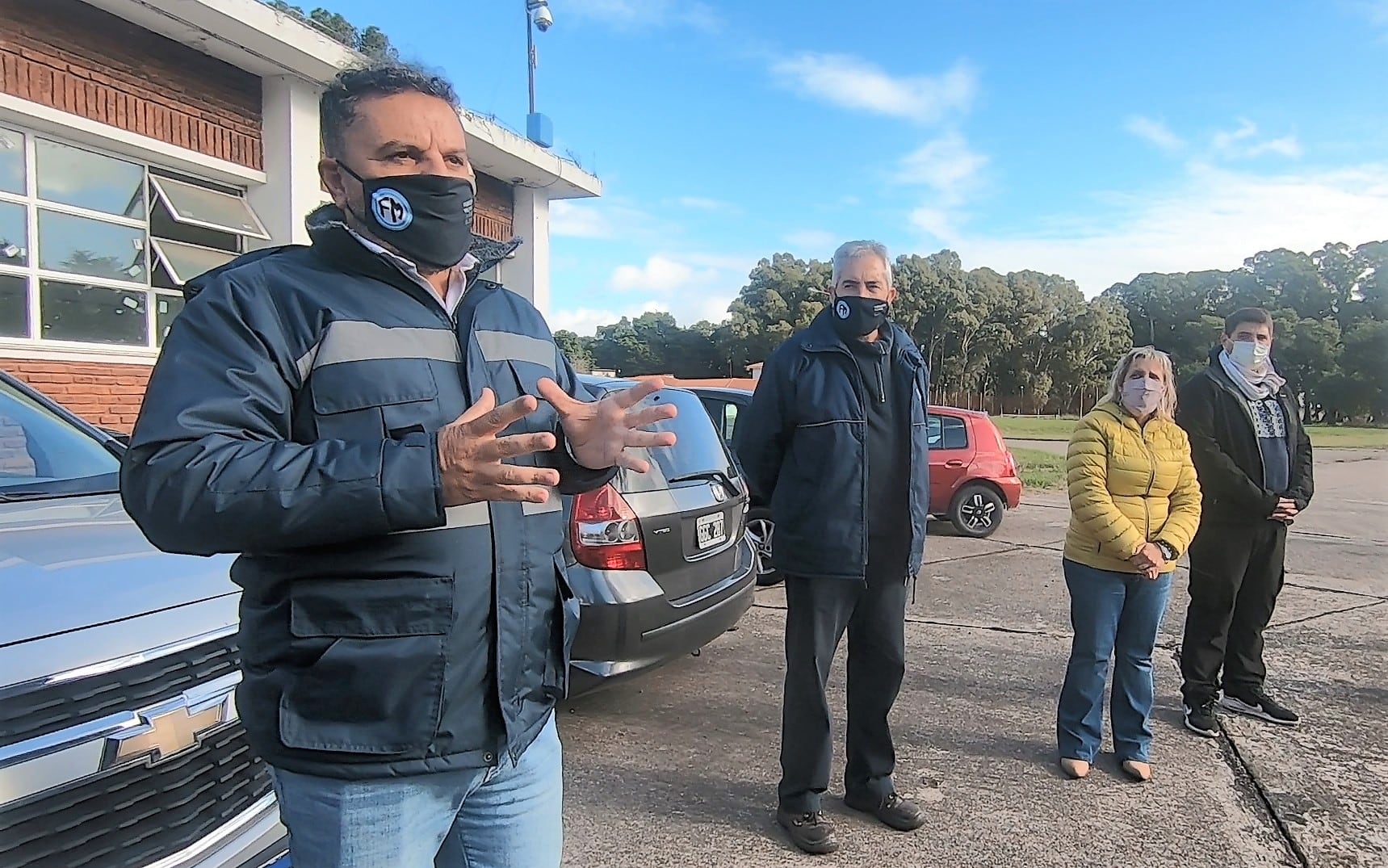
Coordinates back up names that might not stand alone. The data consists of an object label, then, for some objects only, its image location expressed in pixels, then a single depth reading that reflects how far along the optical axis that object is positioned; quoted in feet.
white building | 25.08
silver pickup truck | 5.31
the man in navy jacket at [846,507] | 10.50
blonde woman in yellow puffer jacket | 12.10
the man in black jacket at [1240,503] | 13.87
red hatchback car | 32.32
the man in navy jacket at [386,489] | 4.14
